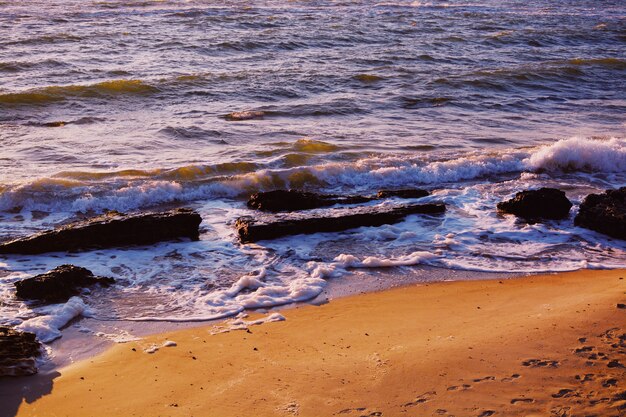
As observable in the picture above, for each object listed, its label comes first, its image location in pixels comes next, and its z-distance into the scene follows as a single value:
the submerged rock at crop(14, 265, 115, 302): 6.79
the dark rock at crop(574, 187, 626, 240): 8.72
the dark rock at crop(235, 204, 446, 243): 8.52
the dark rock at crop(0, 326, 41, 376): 5.32
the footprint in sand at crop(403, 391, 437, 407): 4.77
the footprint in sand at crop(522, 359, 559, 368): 5.19
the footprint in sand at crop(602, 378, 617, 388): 4.79
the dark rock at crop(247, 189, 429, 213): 9.49
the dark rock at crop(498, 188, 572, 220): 9.44
